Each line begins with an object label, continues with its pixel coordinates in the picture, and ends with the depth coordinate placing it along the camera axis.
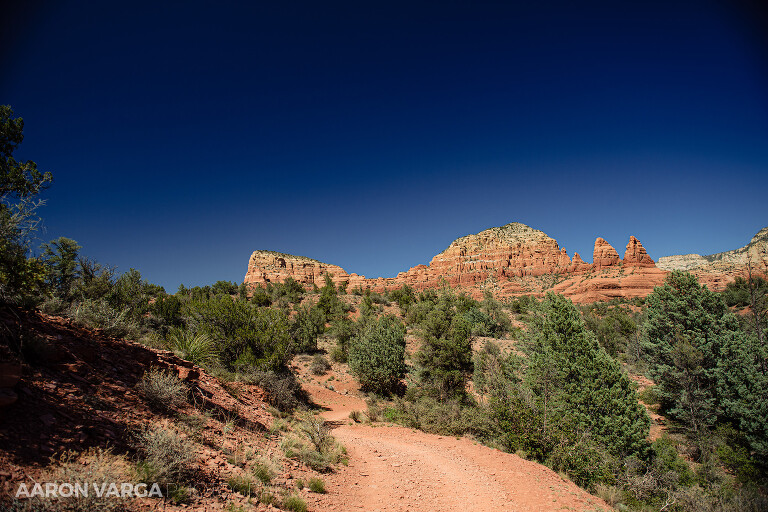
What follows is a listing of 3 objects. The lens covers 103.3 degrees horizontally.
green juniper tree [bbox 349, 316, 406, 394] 21.94
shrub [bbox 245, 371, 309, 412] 13.41
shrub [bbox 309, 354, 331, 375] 25.82
